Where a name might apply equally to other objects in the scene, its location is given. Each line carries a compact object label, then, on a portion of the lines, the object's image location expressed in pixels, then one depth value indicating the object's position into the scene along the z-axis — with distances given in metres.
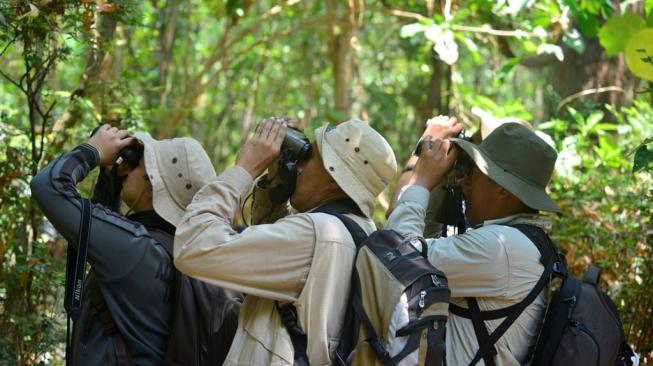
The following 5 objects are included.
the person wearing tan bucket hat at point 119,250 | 6.22
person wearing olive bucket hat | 6.24
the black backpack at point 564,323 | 6.27
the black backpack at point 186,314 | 6.24
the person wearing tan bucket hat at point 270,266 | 5.62
